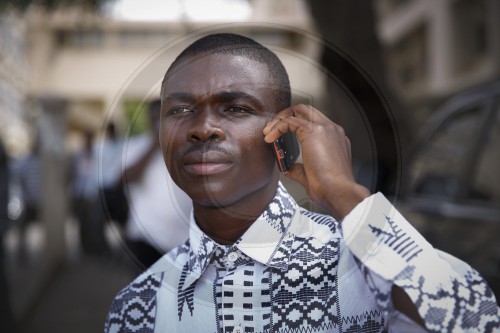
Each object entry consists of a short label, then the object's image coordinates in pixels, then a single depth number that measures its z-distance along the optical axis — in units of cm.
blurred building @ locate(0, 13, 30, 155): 2523
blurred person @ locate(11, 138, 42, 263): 824
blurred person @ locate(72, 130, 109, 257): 487
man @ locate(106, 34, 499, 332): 88
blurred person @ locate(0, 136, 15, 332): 424
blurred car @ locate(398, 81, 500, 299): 257
